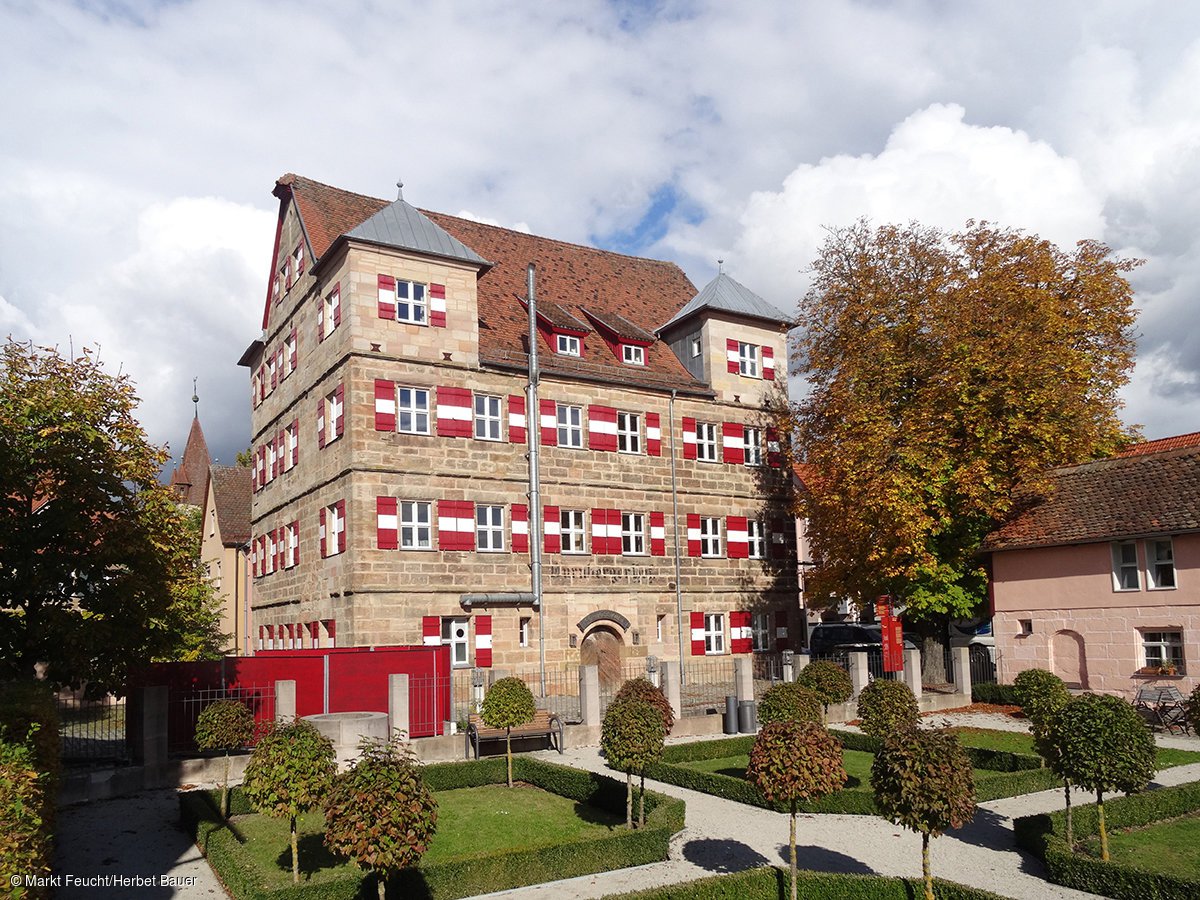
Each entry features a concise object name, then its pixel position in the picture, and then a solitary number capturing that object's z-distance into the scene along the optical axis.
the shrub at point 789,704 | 20.02
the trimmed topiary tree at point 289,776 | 12.25
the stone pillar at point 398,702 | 20.08
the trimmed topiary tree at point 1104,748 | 12.80
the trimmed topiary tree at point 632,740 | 14.76
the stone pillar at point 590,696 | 22.97
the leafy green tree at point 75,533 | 15.59
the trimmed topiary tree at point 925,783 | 10.86
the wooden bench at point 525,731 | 20.77
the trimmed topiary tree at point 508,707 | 19.17
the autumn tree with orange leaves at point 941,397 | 28.41
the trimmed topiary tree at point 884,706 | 20.16
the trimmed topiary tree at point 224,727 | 16.88
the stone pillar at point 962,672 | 28.39
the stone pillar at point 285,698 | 19.36
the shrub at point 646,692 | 18.98
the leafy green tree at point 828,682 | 24.59
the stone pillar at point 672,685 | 24.09
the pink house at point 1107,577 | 24.91
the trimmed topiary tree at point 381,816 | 10.04
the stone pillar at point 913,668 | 27.64
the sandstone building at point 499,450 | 28.42
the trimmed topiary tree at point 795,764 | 11.96
